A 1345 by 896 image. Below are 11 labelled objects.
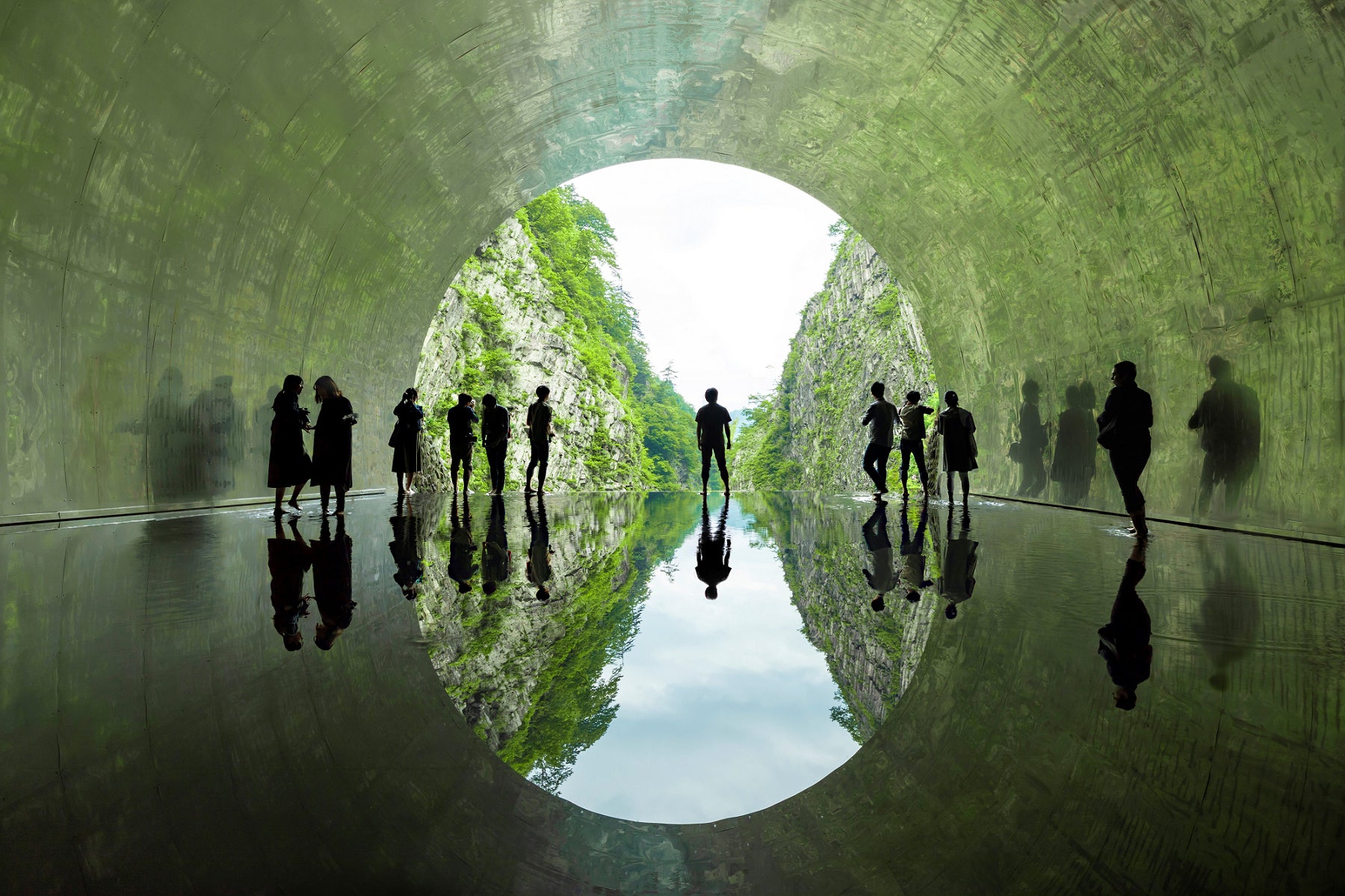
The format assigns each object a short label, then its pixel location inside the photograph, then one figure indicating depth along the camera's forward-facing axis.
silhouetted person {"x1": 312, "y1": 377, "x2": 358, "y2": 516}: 10.09
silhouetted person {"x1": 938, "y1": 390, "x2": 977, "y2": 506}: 12.56
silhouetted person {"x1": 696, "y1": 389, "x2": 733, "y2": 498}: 13.70
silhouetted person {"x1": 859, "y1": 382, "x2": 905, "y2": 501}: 13.28
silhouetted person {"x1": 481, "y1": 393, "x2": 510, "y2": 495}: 13.99
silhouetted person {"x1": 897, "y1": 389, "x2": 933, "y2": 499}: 13.40
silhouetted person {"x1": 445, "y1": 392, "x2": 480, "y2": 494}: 14.22
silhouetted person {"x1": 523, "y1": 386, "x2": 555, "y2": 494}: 14.29
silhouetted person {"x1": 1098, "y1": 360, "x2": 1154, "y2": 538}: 7.67
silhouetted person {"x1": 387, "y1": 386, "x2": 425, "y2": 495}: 14.40
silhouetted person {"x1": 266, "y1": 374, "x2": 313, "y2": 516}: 9.95
